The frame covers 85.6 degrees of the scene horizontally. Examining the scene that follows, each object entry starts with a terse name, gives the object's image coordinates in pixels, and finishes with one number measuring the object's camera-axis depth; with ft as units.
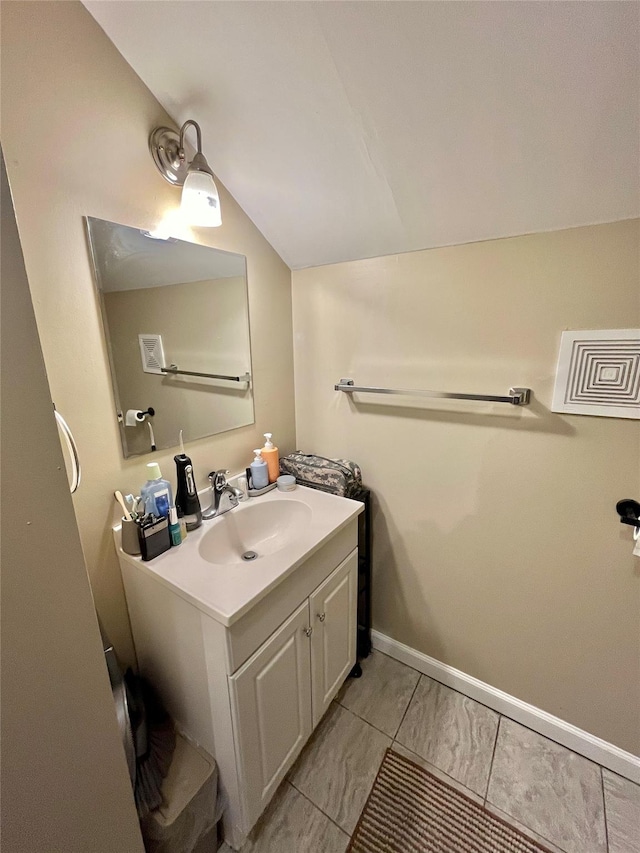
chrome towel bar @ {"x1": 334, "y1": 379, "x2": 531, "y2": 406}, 3.46
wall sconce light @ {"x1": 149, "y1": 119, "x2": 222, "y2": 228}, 3.08
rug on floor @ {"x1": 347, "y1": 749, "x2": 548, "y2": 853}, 3.34
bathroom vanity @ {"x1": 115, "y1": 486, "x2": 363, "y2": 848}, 2.81
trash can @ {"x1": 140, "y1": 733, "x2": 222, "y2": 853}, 2.73
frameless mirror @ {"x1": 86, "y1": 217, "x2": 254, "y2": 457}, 3.15
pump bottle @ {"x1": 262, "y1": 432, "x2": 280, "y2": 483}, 4.64
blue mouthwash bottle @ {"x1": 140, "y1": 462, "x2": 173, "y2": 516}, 3.29
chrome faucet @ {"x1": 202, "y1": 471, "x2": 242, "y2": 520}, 3.96
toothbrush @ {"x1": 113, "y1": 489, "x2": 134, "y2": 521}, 3.23
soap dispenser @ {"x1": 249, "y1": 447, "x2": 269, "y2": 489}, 4.49
